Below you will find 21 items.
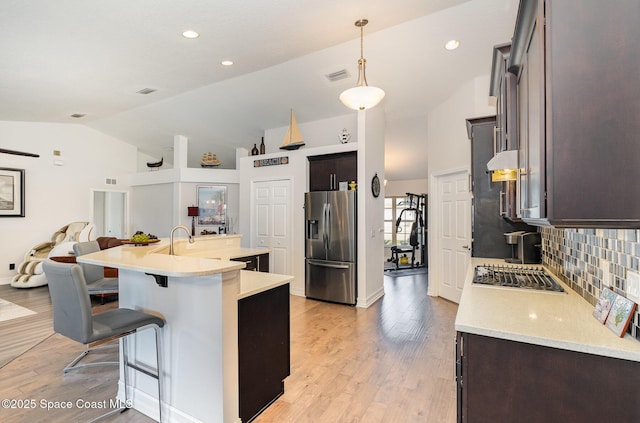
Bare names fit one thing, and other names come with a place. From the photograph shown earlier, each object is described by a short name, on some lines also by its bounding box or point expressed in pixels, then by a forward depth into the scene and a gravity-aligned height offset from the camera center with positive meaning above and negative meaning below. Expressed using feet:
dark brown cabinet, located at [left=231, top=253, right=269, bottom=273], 14.58 -2.19
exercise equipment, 25.59 -2.15
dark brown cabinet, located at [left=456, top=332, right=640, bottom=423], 3.58 -2.04
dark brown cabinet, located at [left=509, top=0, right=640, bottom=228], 3.36 +1.06
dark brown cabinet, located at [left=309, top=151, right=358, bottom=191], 16.46 +2.27
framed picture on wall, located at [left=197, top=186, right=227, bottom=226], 25.82 +0.76
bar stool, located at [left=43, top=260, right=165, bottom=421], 5.98 -2.05
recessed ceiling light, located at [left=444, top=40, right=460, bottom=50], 11.89 +6.21
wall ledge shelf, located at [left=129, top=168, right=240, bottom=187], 24.66 +3.02
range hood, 5.76 +0.94
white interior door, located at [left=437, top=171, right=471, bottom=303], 15.29 -0.93
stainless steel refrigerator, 15.49 -1.57
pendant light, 9.77 +3.56
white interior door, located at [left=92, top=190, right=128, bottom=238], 27.99 +0.10
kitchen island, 5.95 -2.24
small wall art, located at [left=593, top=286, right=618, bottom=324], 4.33 -1.27
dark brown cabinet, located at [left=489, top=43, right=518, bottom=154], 6.07 +2.28
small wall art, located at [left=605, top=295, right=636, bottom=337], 3.83 -1.25
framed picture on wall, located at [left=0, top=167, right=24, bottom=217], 20.45 +1.50
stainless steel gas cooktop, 6.69 -1.48
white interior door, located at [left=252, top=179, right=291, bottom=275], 17.88 -0.38
